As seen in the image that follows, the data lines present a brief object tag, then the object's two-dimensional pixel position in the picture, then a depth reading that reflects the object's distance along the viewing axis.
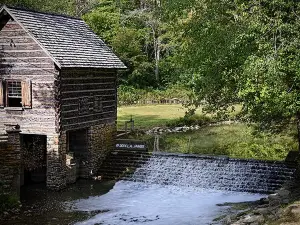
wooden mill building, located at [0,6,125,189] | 22.42
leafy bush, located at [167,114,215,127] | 40.28
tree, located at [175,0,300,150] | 15.25
